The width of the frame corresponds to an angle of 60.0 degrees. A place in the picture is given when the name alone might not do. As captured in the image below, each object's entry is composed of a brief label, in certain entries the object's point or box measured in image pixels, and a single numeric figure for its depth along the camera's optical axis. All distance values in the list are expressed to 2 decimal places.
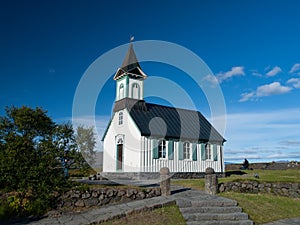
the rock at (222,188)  11.83
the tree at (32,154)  8.78
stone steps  8.00
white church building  19.52
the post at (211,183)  11.09
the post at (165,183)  10.22
